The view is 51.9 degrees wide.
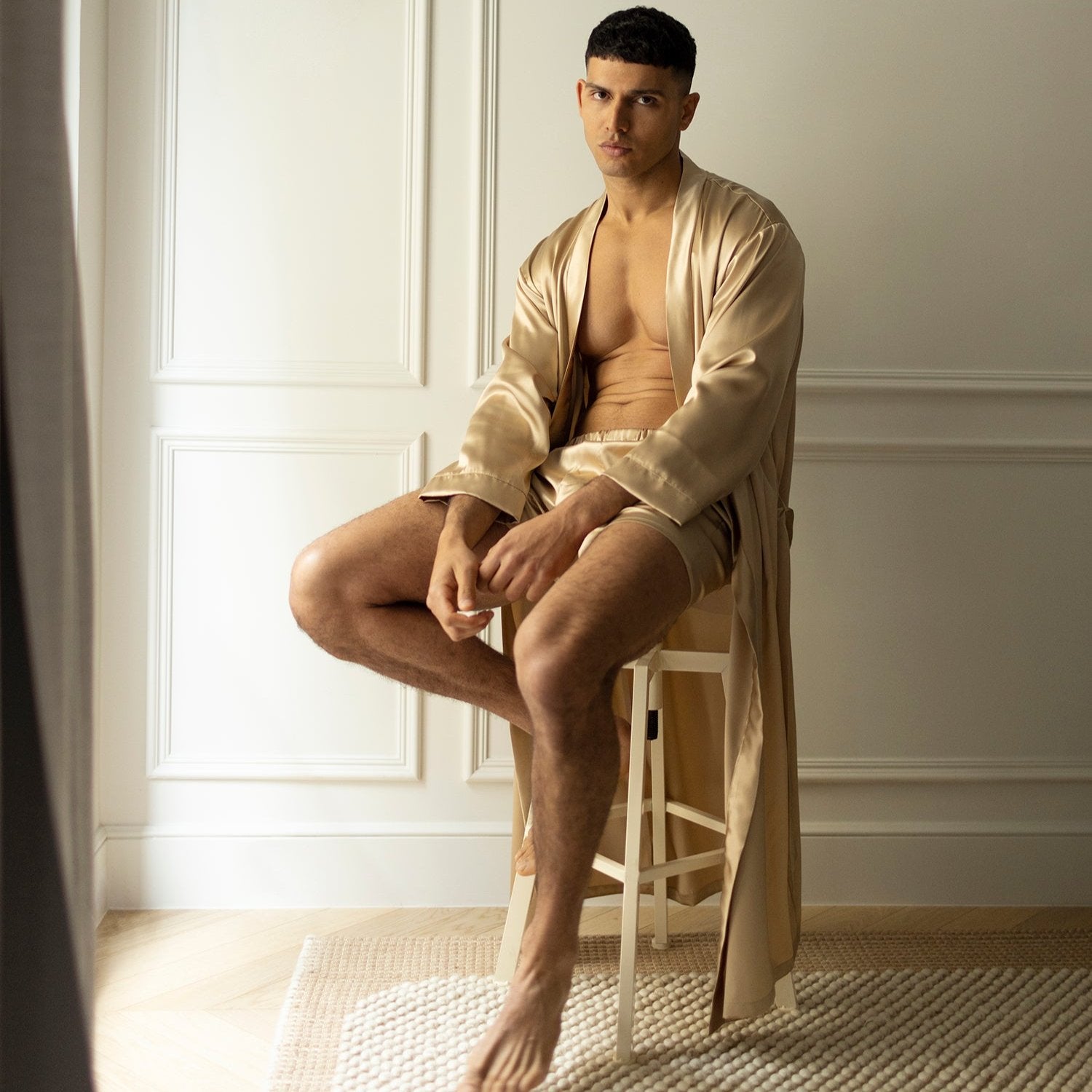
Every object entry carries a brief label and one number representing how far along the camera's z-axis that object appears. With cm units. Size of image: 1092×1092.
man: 145
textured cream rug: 153
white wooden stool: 160
